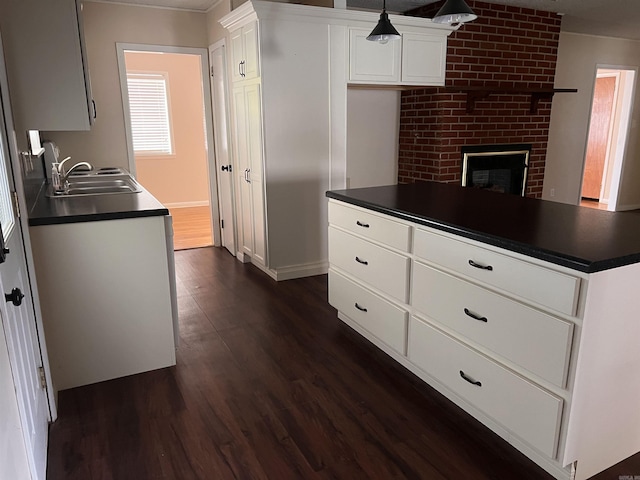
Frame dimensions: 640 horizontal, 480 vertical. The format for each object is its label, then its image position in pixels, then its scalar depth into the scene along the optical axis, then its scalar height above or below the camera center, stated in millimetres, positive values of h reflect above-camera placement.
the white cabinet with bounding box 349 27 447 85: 3820 +594
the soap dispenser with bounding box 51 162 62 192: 2898 -283
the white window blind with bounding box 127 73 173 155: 6680 +259
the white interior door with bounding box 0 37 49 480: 1372 -685
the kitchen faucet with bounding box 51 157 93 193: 2902 -291
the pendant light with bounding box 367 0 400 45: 2629 +547
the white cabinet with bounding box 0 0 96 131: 2170 +324
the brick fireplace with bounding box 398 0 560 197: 4473 +319
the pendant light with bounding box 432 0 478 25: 2203 +549
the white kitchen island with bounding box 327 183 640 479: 1518 -701
